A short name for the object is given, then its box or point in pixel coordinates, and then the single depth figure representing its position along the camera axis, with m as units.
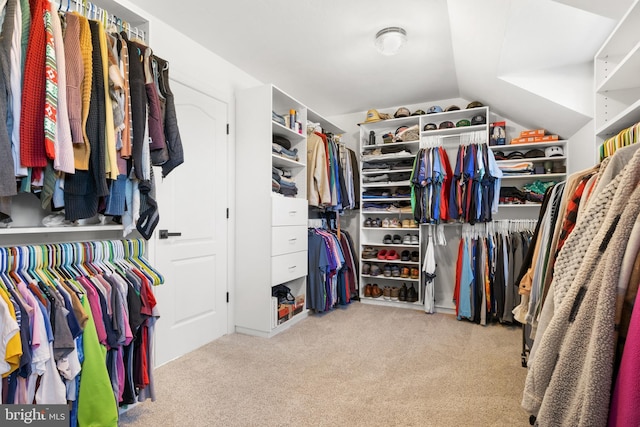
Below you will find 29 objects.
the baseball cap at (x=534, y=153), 3.40
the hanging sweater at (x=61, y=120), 1.28
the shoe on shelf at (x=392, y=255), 3.96
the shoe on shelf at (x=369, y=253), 4.11
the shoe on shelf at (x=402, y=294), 3.87
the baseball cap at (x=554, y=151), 3.26
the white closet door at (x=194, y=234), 2.48
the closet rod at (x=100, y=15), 1.56
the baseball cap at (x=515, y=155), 3.50
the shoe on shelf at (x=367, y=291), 4.07
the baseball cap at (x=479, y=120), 3.58
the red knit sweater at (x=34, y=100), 1.22
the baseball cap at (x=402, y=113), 4.01
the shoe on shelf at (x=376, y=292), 4.04
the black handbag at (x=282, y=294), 3.20
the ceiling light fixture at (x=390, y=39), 2.54
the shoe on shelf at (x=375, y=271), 4.04
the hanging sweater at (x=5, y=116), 1.14
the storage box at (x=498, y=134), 3.53
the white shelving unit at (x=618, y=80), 1.45
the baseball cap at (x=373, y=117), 4.07
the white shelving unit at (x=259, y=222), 2.92
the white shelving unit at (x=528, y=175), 3.29
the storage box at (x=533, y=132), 3.37
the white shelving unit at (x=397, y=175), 3.79
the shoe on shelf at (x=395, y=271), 3.92
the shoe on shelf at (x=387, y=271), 3.94
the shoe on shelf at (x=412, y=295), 3.82
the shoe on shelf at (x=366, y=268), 4.11
